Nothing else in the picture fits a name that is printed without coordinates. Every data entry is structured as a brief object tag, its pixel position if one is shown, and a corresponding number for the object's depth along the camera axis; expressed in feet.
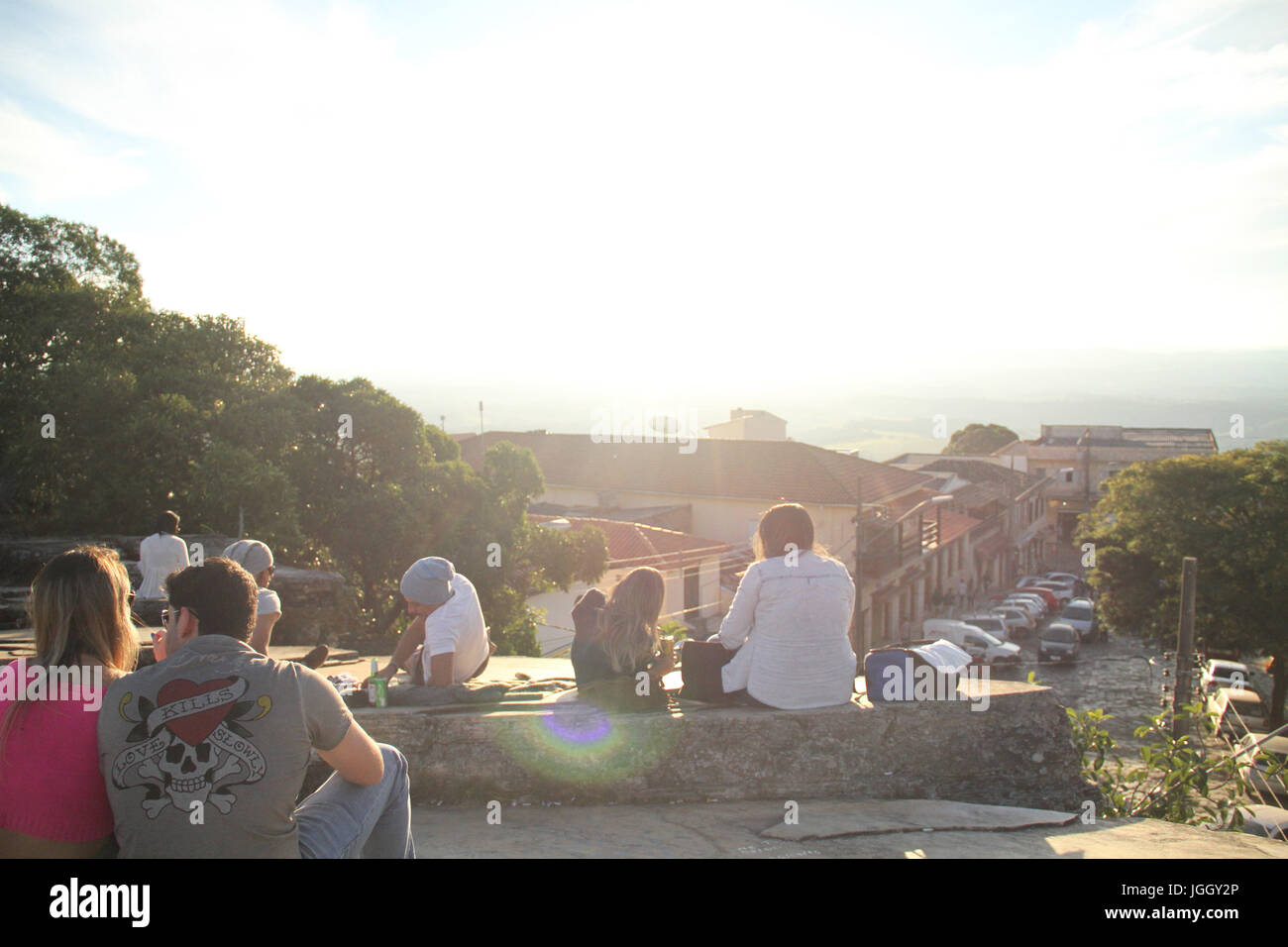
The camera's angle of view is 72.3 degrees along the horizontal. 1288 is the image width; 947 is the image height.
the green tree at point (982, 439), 241.14
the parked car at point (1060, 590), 128.26
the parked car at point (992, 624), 97.05
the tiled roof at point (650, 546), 71.77
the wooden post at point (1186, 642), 39.29
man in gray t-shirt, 8.41
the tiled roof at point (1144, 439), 188.85
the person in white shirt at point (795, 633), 15.46
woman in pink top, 8.52
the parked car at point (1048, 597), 120.98
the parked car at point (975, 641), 84.17
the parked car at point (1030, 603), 113.09
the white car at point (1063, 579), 145.07
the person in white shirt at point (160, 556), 24.63
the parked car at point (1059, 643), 91.15
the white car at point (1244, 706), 62.34
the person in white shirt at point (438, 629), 16.74
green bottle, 15.46
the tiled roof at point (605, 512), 102.22
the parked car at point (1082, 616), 104.73
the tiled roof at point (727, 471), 100.07
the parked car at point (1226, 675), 68.85
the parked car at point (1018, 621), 107.24
